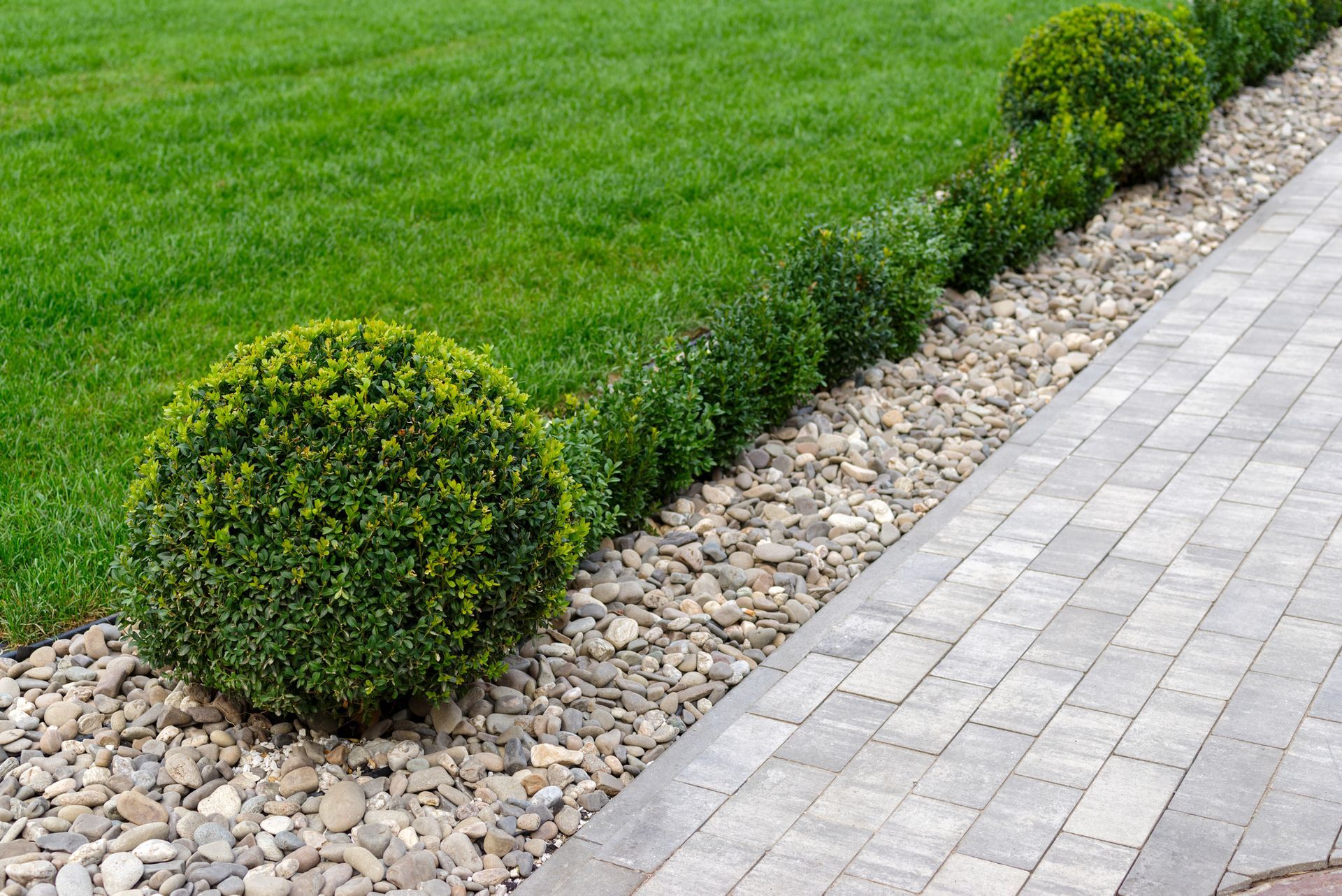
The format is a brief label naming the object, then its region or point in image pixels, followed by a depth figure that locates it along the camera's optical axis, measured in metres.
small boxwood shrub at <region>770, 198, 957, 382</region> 6.26
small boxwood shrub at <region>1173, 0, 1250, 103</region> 10.42
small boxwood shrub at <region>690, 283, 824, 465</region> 5.55
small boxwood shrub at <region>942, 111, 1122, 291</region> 7.39
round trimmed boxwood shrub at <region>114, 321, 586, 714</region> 3.59
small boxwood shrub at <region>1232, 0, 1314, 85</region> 11.26
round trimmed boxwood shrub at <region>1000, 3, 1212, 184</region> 8.61
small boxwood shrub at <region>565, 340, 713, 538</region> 5.02
